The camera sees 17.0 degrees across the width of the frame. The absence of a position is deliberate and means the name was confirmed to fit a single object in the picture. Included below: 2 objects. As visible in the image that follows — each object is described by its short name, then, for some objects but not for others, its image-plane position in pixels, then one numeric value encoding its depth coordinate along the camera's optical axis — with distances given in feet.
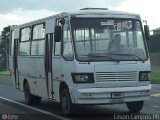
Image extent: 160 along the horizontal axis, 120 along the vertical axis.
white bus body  44.80
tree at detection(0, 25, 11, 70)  462.60
